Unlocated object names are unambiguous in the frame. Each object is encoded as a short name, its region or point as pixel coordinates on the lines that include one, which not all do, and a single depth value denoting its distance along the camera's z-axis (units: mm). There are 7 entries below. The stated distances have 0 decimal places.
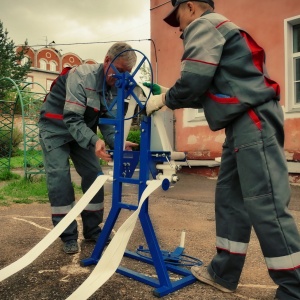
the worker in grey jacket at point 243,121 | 2117
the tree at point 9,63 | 22812
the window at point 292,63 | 7395
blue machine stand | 2547
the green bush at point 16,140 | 17844
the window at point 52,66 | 35938
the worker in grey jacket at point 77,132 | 3139
